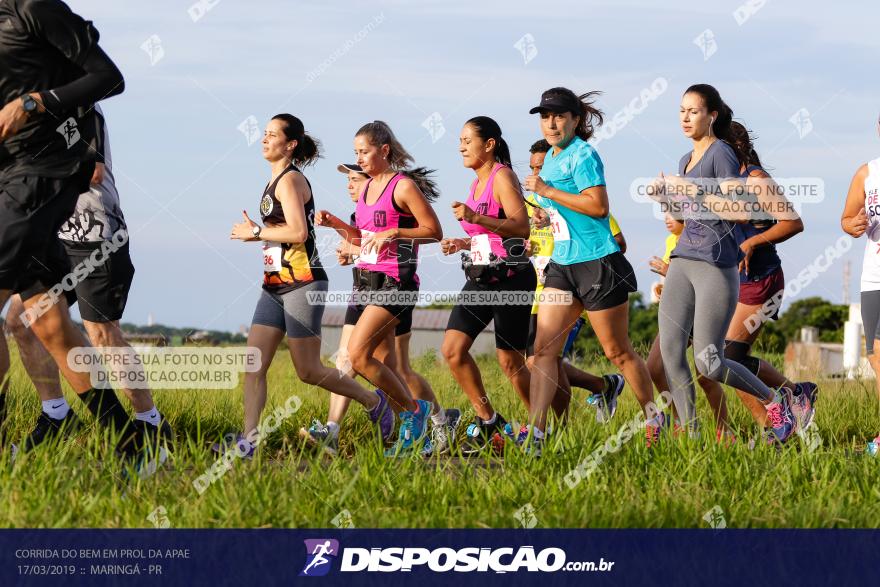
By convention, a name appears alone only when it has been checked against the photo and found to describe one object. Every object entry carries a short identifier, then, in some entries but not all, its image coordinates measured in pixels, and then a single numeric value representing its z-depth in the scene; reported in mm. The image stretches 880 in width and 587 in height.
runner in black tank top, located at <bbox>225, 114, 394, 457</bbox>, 13133
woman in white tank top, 12906
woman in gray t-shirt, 12648
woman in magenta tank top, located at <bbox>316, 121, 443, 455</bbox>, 13516
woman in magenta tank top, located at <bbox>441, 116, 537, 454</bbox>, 14008
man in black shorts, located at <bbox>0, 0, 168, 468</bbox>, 10055
